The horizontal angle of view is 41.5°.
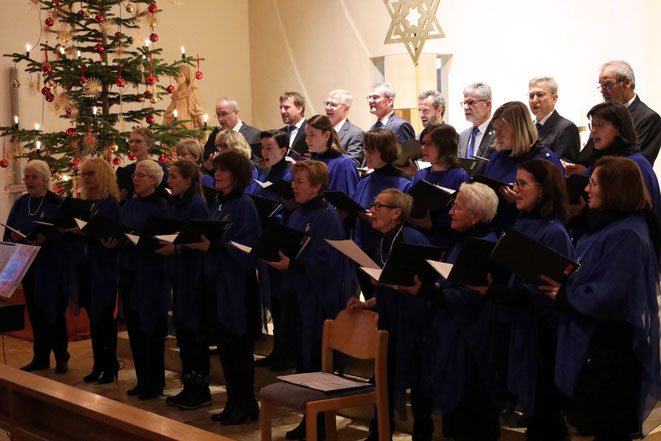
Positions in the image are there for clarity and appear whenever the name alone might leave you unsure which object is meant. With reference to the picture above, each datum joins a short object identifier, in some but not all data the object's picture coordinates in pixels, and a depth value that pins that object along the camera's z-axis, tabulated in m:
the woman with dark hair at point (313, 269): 4.78
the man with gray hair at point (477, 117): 5.82
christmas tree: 7.65
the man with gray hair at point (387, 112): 6.54
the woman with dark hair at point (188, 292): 5.33
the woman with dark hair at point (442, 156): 4.91
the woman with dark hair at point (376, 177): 5.19
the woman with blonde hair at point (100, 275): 6.08
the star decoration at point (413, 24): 8.84
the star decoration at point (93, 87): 7.63
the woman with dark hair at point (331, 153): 5.72
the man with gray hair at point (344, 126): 6.68
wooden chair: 3.94
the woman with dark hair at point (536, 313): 3.71
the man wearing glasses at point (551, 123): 5.12
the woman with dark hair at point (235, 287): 5.08
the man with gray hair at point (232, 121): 7.40
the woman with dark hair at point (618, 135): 4.26
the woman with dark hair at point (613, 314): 3.39
